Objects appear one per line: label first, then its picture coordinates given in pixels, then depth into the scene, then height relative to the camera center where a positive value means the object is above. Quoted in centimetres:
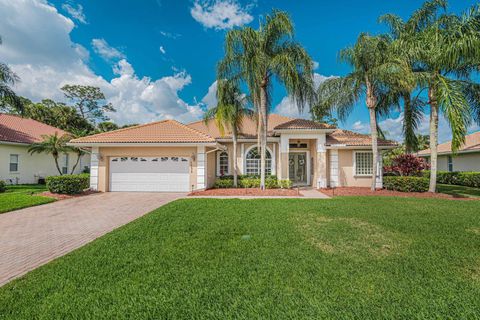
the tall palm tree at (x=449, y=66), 1009 +515
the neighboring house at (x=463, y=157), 1872 +83
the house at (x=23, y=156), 1675 +80
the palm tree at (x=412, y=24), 1152 +780
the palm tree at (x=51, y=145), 1697 +157
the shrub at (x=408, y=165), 1370 +4
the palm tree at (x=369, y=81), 1148 +476
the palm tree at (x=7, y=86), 1460 +540
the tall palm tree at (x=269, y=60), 1152 +572
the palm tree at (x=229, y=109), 1305 +345
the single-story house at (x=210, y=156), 1351 +64
